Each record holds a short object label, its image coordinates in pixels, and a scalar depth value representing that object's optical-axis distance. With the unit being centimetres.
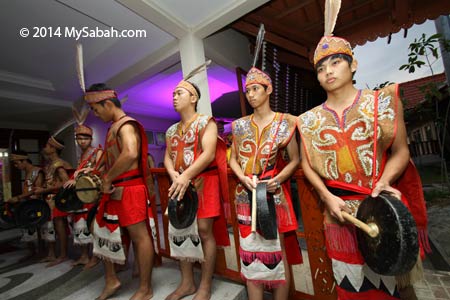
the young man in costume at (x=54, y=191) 340
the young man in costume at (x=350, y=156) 115
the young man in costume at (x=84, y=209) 296
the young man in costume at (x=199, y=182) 179
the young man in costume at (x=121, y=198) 184
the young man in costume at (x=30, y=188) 371
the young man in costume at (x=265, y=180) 149
